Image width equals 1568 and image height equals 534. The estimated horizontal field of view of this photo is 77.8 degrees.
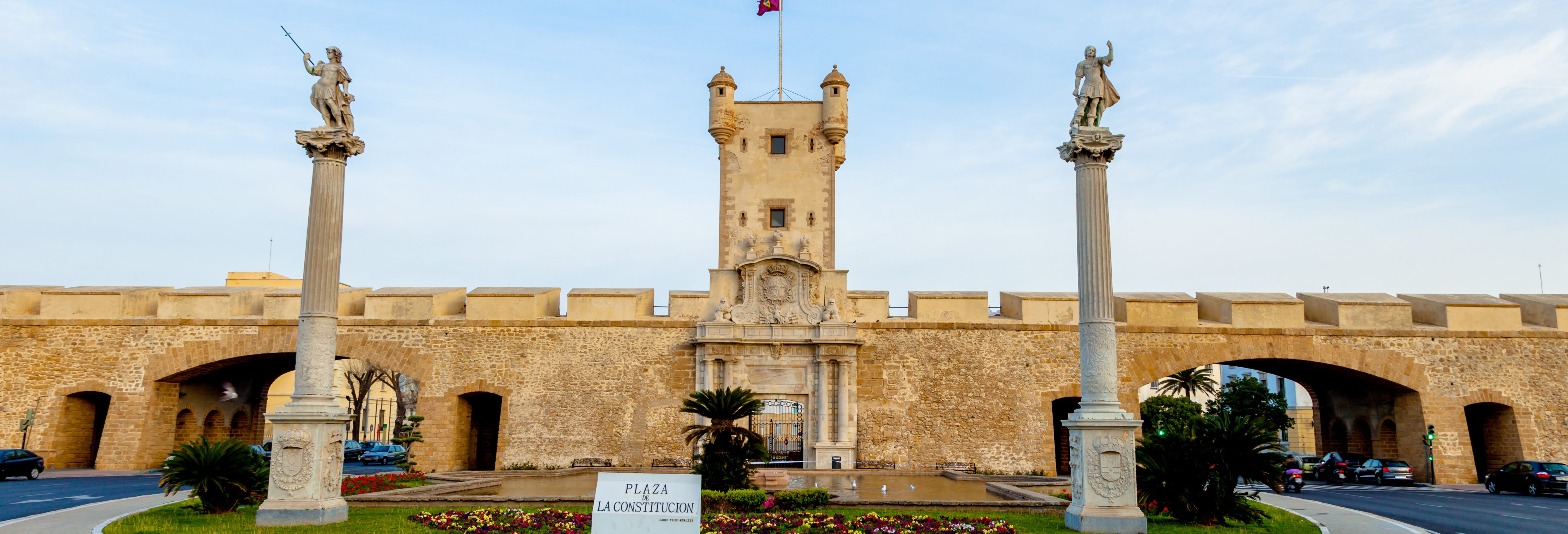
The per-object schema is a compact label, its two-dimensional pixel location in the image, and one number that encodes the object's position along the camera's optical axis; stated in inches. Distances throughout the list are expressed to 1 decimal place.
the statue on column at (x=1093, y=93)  530.6
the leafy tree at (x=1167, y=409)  1831.9
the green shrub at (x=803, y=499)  542.3
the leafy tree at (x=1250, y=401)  1876.2
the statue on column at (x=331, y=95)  537.0
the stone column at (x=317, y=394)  488.1
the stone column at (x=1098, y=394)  476.7
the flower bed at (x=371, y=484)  667.4
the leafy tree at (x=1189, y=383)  1840.6
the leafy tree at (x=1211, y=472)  510.9
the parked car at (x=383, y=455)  1533.0
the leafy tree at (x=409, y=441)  917.2
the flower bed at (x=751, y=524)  460.4
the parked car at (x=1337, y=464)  1127.0
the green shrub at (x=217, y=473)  522.9
